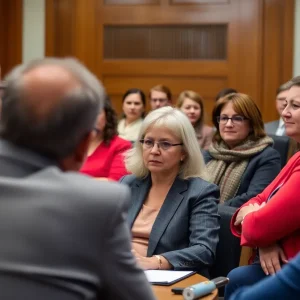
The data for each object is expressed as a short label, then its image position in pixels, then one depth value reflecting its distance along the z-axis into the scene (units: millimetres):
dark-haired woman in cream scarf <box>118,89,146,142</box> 9755
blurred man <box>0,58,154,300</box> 1724
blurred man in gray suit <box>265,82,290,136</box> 8168
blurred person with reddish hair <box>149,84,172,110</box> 9689
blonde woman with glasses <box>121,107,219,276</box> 4116
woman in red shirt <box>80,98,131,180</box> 6393
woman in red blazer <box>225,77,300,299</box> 3692
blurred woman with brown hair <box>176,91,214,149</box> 8667
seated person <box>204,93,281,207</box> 5847
